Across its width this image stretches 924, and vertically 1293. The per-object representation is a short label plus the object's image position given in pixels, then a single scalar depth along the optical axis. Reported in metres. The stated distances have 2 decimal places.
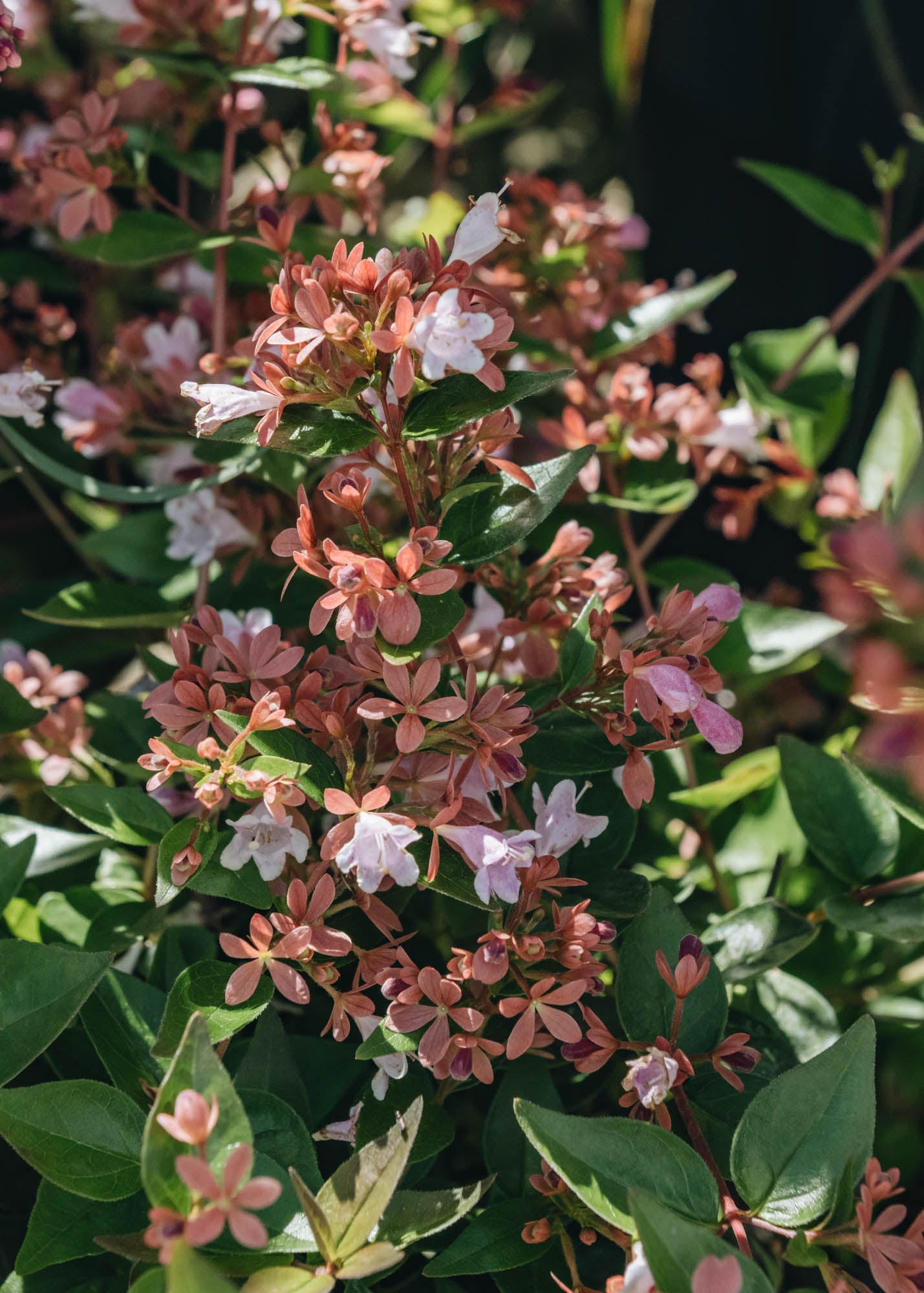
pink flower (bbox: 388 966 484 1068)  0.48
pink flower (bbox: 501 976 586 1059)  0.48
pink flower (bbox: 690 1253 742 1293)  0.39
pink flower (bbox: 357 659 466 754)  0.47
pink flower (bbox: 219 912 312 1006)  0.47
